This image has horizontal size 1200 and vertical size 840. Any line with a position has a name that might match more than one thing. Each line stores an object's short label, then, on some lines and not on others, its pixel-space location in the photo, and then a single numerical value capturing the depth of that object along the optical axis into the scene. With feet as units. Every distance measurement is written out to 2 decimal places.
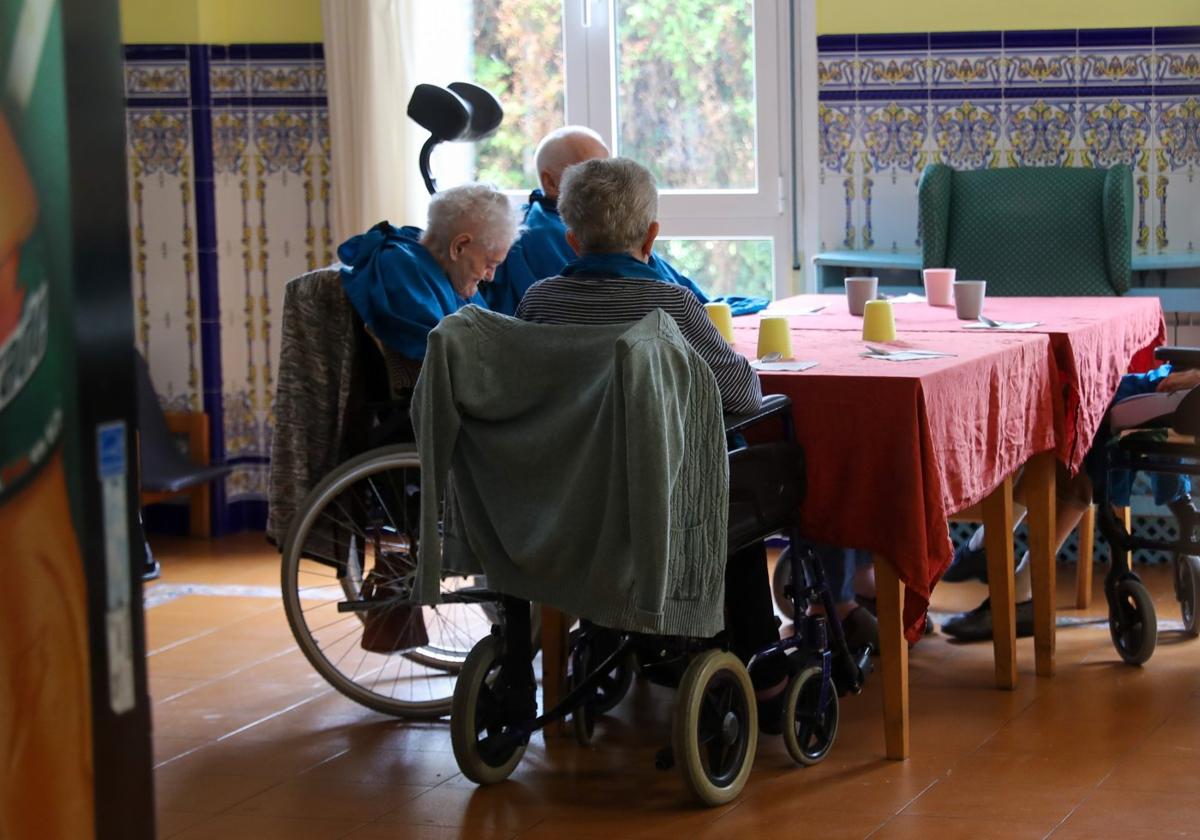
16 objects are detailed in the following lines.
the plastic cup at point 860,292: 24.09
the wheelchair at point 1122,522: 20.92
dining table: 16.76
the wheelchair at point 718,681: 16.11
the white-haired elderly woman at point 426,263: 18.98
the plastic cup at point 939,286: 25.18
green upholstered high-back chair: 27.90
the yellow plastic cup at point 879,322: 20.42
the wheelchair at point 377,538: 19.06
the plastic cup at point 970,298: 22.70
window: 31.91
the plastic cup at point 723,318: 20.60
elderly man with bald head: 21.83
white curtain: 31.30
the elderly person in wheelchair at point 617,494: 14.92
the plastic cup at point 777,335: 18.80
